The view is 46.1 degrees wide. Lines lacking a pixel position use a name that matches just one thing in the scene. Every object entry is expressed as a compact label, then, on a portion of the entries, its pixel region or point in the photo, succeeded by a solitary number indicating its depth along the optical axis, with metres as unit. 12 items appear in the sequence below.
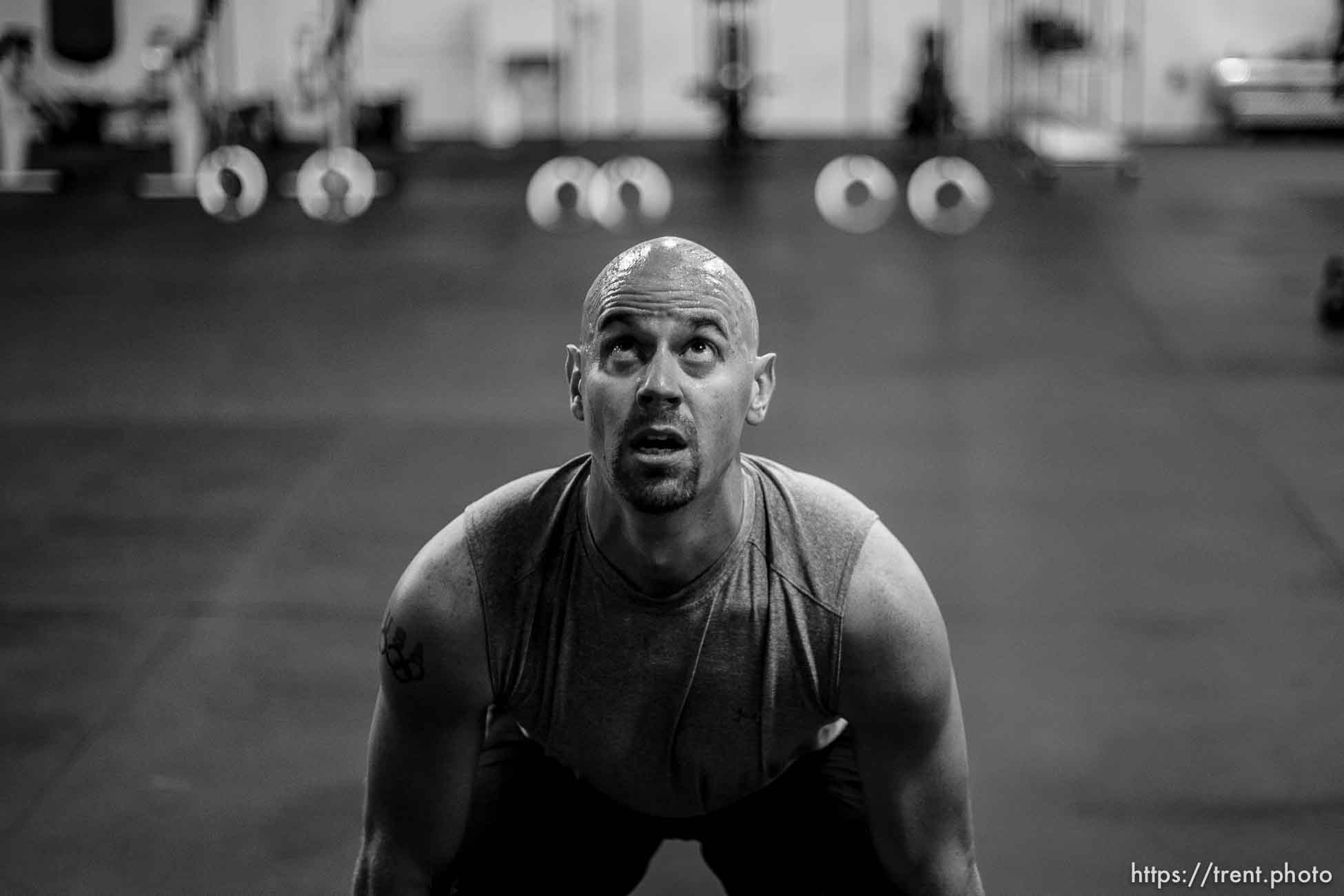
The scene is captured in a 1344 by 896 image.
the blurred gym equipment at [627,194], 6.55
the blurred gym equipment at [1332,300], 5.84
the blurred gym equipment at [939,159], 6.61
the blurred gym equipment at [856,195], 7.02
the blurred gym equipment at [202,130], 5.88
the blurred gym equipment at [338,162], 6.09
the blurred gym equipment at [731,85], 9.26
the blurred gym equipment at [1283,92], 10.38
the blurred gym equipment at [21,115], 8.39
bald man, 1.54
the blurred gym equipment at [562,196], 6.76
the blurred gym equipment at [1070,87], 8.88
